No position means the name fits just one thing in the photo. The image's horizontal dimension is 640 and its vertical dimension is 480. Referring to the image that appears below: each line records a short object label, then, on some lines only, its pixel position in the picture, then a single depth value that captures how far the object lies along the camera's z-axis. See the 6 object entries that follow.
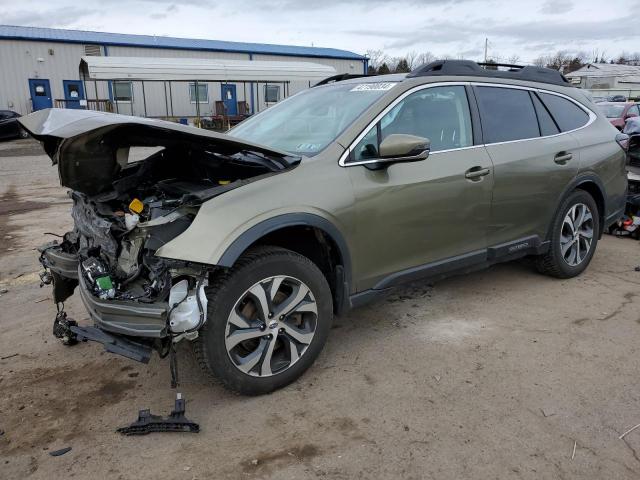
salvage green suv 2.73
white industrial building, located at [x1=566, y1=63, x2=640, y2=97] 54.03
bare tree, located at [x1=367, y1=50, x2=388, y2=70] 55.04
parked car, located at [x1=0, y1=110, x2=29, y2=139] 23.17
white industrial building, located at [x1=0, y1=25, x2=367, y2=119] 24.03
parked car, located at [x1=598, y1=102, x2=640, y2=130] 16.12
